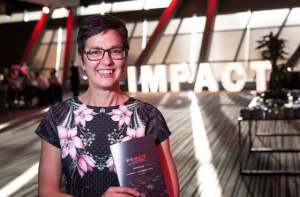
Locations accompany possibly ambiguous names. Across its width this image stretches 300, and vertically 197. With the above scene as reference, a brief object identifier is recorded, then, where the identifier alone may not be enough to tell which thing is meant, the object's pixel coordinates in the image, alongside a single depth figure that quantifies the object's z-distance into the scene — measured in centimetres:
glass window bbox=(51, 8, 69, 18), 1770
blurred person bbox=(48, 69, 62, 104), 1141
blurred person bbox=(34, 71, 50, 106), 1098
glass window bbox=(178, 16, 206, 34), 1503
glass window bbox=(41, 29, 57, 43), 1778
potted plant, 500
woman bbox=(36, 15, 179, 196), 122
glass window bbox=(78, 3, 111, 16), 1694
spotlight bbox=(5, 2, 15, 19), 1317
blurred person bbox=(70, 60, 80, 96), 1153
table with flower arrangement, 386
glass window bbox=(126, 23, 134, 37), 1604
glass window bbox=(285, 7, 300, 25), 1341
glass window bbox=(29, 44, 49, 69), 1756
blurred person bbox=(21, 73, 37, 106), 1095
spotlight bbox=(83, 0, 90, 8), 1348
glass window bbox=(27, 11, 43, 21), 1794
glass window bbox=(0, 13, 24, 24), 1820
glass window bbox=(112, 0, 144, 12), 1623
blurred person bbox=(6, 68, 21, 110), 1017
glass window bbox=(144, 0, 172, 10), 1546
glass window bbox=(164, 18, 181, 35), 1533
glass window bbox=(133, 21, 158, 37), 1566
